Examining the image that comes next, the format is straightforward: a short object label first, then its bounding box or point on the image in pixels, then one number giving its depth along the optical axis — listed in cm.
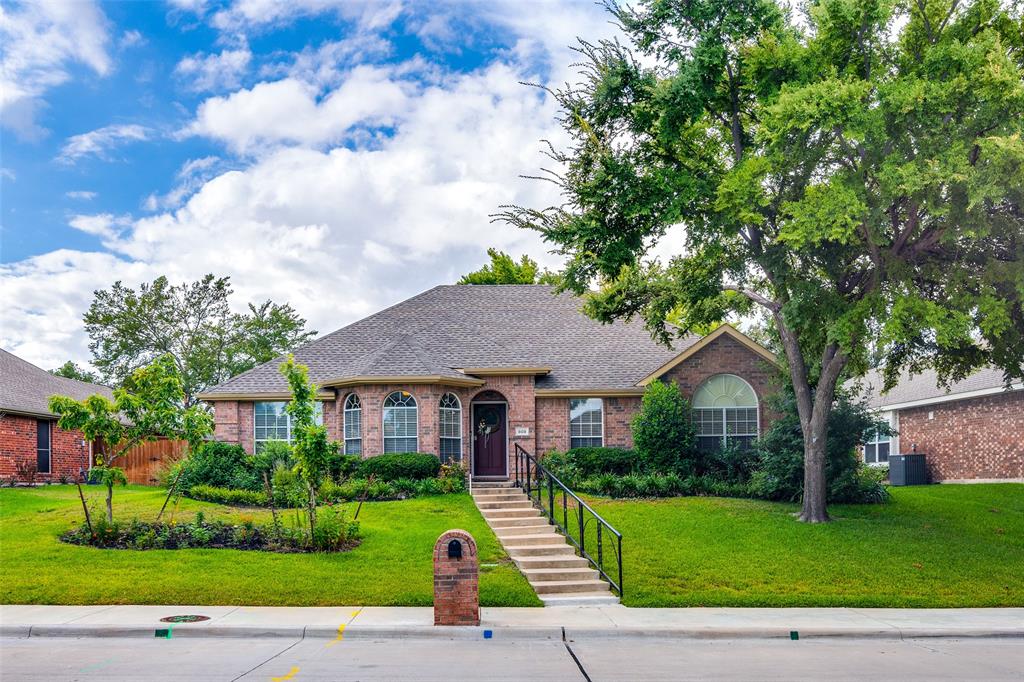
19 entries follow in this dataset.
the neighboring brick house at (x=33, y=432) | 2811
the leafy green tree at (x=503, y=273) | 4200
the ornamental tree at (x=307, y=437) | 1489
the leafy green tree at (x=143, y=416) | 1506
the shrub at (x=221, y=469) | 2144
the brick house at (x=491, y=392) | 2250
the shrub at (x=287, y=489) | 1892
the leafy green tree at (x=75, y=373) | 5963
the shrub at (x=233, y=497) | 1973
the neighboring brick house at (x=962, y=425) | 2645
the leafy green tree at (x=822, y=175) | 1508
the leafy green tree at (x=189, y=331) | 4725
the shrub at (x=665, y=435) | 2198
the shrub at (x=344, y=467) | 2162
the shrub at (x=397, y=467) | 2123
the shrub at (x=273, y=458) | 2186
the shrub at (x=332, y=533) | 1492
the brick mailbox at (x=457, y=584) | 1112
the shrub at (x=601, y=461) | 2241
